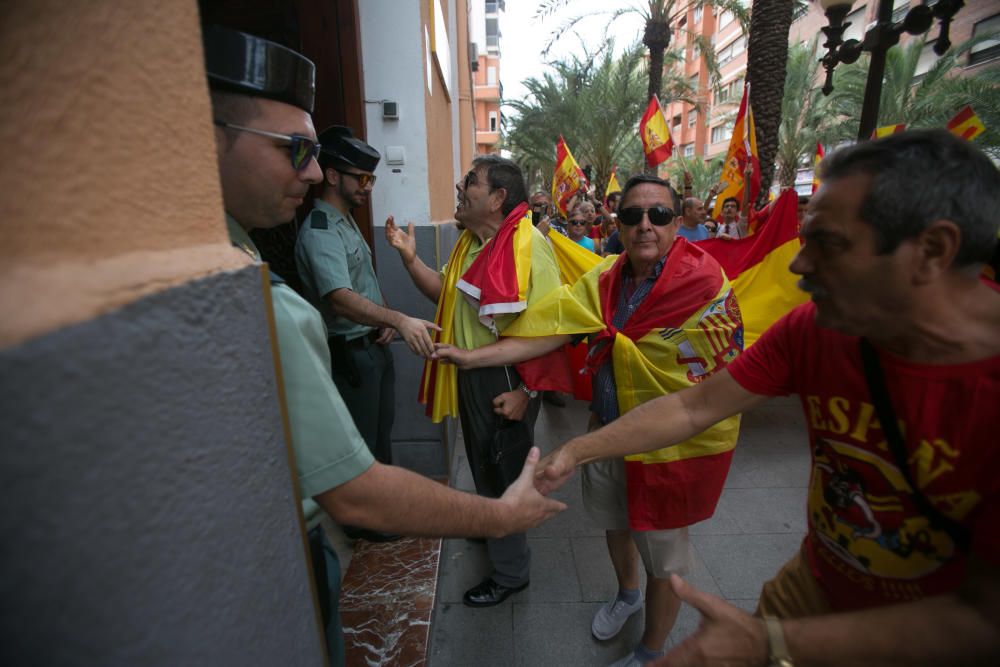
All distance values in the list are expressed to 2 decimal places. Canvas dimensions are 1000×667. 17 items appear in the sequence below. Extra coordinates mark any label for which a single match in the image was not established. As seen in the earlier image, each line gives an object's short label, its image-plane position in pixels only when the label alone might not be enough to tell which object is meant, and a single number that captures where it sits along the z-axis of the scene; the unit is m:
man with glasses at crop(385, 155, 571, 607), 2.44
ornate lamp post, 5.29
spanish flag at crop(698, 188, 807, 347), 4.57
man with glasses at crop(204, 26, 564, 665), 1.00
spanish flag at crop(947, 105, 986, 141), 4.48
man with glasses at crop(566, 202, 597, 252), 6.86
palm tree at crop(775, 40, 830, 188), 21.17
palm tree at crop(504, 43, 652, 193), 17.97
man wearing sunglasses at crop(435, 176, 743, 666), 2.14
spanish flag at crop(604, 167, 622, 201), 11.39
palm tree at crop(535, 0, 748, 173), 14.08
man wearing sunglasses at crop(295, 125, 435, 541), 2.65
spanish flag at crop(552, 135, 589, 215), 7.36
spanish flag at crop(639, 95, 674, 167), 8.23
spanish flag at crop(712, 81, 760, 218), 6.23
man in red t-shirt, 1.04
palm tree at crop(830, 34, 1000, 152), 15.59
